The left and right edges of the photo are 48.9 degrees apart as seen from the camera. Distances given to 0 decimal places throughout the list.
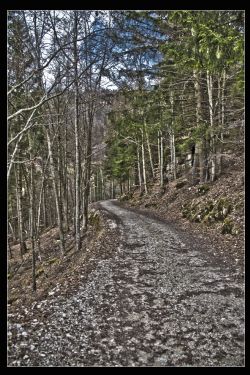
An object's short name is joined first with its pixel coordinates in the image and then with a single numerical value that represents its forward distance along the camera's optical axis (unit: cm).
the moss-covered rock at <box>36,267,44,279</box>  1105
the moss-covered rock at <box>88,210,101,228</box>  1476
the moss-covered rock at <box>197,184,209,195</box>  1428
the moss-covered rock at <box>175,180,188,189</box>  1852
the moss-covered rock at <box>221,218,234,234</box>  937
